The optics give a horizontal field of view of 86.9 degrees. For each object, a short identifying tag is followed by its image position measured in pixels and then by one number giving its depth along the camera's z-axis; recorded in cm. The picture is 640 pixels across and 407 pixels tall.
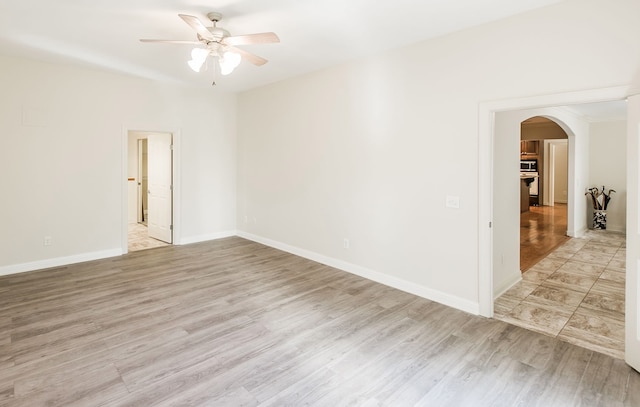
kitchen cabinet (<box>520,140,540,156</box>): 1237
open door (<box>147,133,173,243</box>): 629
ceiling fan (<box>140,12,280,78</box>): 289
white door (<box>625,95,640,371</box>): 241
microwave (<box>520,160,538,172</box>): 1232
